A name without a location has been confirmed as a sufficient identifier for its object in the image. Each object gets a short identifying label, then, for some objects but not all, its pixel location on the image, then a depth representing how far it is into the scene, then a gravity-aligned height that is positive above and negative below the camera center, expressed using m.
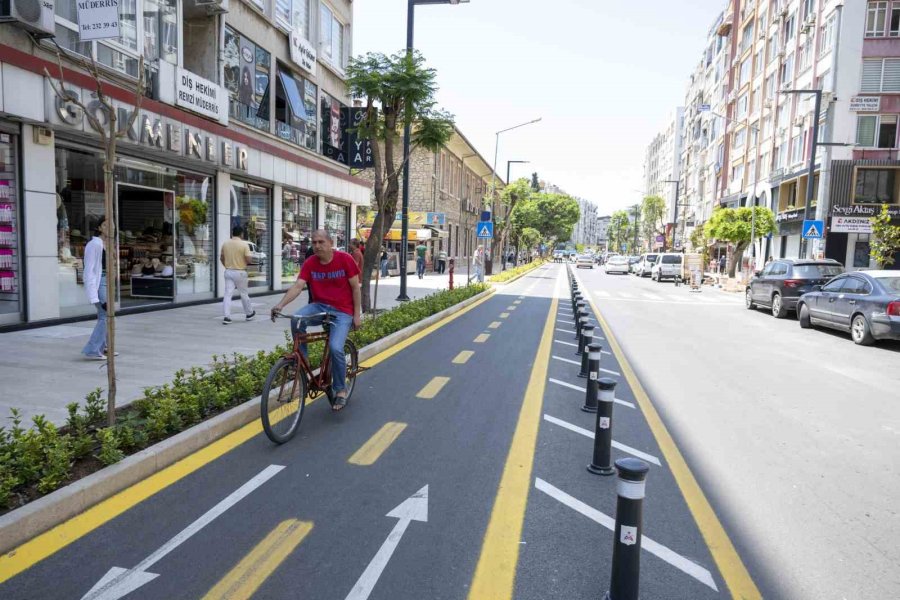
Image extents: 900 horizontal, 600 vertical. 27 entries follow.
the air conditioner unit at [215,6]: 14.16 +5.48
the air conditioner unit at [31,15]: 9.06 +3.29
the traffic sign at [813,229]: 24.42 +1.27
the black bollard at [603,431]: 4.55 -1.33
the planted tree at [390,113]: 12.48 +2.86
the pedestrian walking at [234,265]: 11.71 -0.46
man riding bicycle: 5.96 -0.47
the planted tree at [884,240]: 25.02 +0.97
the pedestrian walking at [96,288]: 7.67 -0.65
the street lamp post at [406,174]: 14.20 +1.78
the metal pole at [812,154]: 25.11 +4.50
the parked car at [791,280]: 16.47 -0.52
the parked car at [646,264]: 43.81 -0.64
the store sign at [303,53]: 18.73 +5.97
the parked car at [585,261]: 65.93 -0.87
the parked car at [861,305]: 11.51 -0.88
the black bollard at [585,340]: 7.50 -1.05
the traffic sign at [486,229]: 25.41 +0.85
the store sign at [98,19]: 4.80 +1.70
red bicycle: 5.03 -1.26
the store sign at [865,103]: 32.47 +8.42
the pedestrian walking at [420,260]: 31.52 -0.65
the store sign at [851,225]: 32.88 +2.01
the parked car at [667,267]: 37.72 -0.67
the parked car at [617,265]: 48.25 -0.85
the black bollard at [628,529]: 2.76 -1.25
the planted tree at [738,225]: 35.25 +1.94
